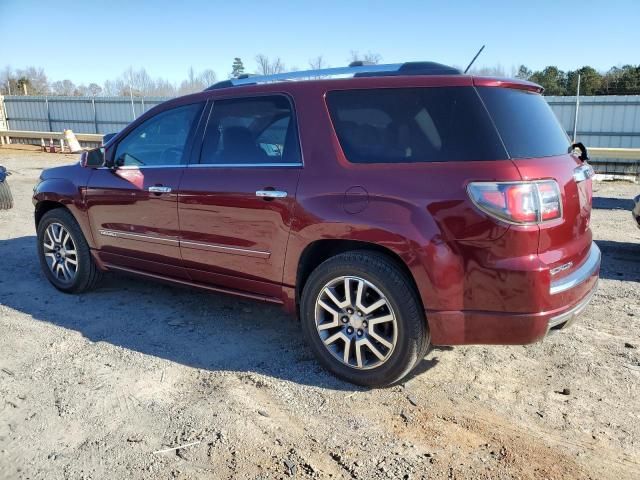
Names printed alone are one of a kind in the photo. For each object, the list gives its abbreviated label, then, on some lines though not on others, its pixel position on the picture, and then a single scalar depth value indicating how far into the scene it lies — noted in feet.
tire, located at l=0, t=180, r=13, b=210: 31.42
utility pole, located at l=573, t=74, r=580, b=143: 51.49
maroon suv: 9.53
